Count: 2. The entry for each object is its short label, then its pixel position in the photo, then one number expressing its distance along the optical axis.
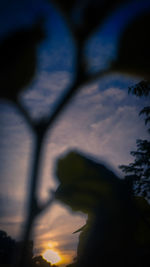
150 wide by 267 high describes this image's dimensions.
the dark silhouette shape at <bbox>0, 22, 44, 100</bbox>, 0.30
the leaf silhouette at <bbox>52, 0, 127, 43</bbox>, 0.30
